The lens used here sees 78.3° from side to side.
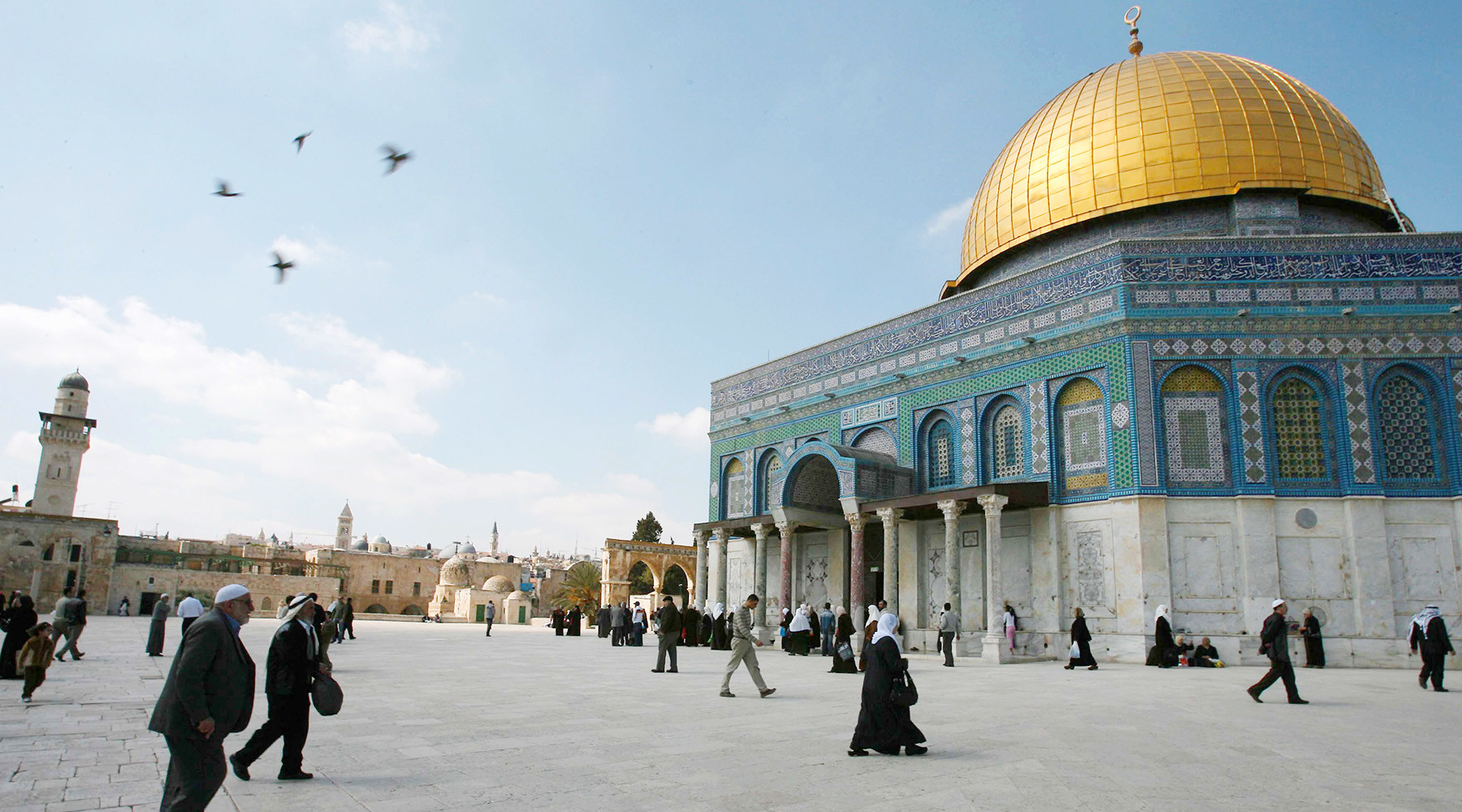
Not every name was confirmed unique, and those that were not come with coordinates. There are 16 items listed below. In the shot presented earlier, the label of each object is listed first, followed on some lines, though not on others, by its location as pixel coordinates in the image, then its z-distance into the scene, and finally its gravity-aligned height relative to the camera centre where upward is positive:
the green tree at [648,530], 69.69 +3.20
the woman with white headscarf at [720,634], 22.22 -1.50
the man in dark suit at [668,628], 14.12 -0.87
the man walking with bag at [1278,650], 10.05 -0.71
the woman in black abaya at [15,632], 11.30 -0.93
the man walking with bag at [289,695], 5.71 -0.85
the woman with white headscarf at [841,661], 15.21 -1.42
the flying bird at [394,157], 10.73 +4.90
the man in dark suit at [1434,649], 12.09 -0.79
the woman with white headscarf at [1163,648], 16.47 -1.17
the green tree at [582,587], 63.22 -1.19
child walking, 9.30 -1.05
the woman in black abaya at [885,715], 6.67 -1.02
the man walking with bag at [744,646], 10.84 -0.88
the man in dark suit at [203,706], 4.10 -0.68
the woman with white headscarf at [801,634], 21.19 -1.38
